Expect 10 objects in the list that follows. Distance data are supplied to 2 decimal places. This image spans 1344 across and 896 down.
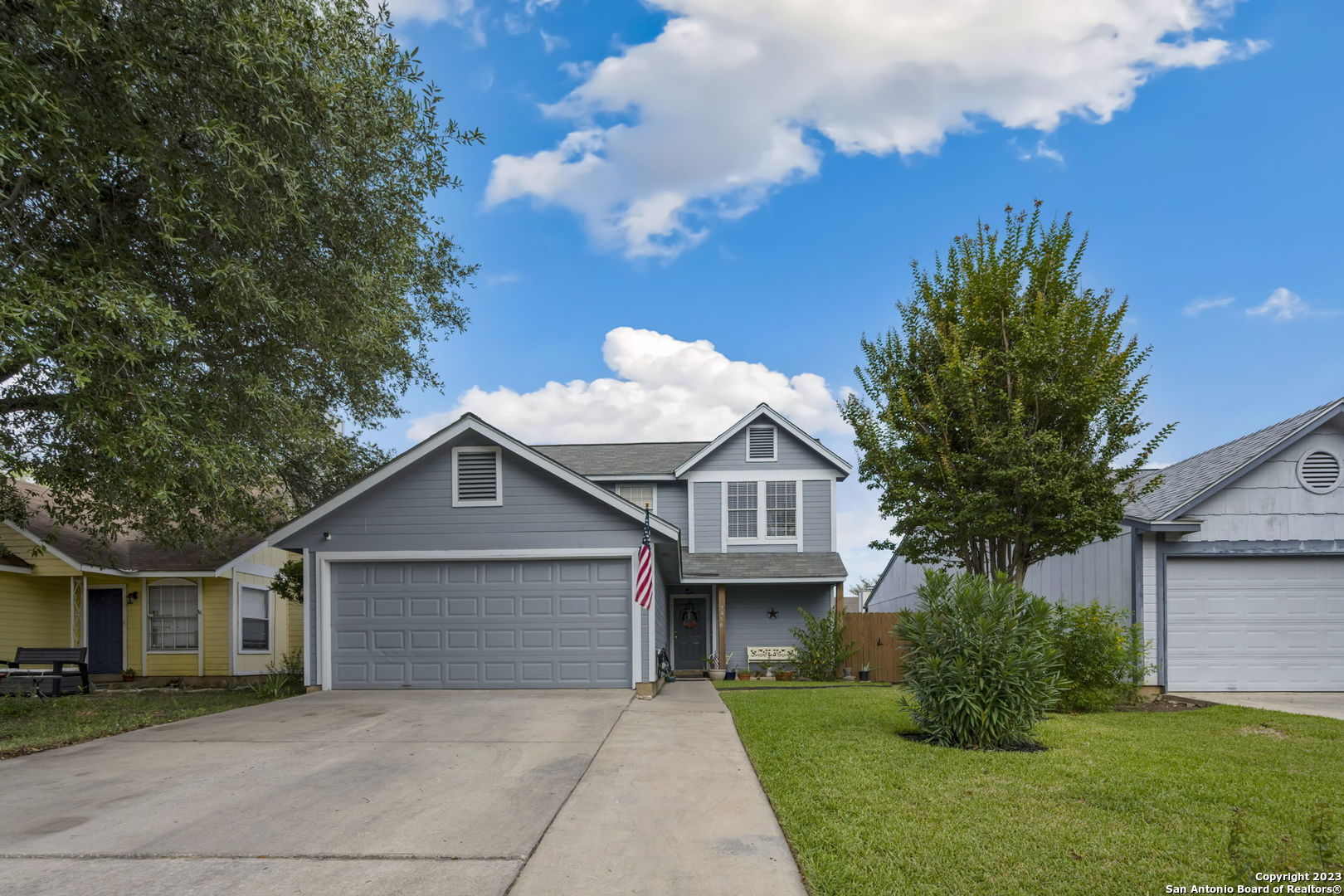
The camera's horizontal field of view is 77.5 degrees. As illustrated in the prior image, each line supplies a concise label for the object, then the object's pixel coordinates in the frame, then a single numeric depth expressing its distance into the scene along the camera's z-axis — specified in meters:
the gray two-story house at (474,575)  14.04
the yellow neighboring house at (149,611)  18.34
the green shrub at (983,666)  8.26
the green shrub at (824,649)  19.19
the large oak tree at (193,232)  8.53
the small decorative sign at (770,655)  20.41
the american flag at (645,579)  13.24
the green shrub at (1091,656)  11.70
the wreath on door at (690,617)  21.56
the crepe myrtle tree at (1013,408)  12.40
